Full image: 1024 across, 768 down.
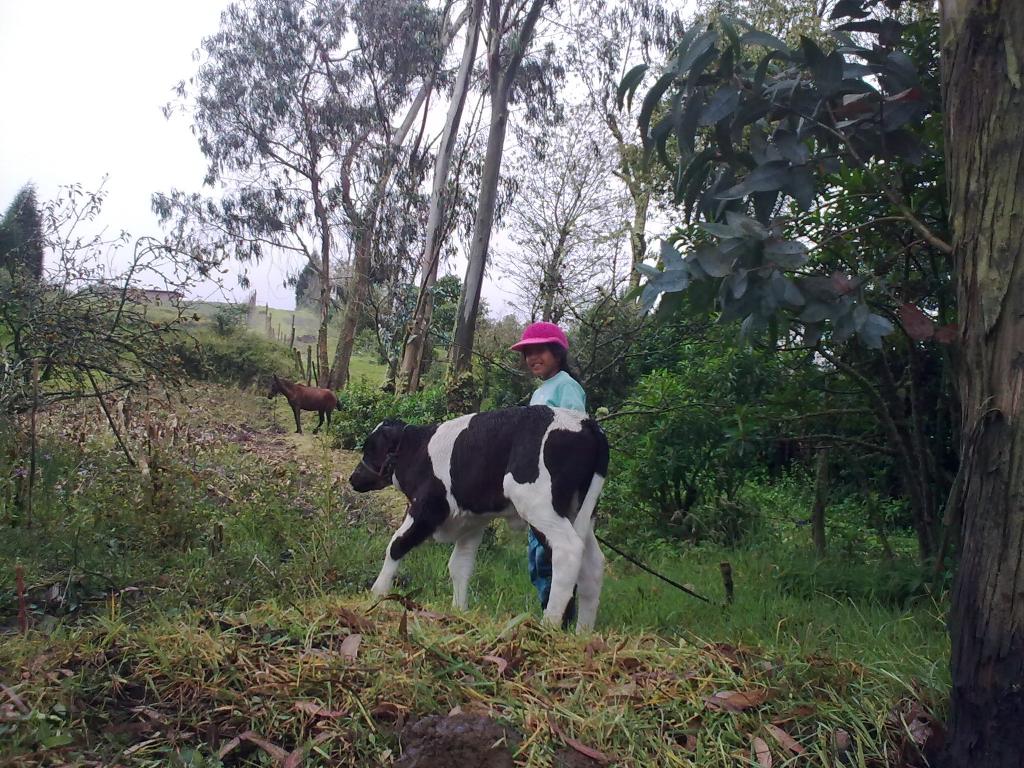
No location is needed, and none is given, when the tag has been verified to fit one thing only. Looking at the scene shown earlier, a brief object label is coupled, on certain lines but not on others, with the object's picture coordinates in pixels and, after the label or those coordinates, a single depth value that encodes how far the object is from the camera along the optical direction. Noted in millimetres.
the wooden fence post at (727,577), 5594
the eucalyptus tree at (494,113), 18078
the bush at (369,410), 15820
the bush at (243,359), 22406
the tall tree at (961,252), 3109
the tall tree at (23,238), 7285
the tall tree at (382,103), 25422
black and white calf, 5203
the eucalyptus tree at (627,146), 21078
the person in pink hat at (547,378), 5676
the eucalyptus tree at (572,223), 29422
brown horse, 18281
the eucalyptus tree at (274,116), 27156
